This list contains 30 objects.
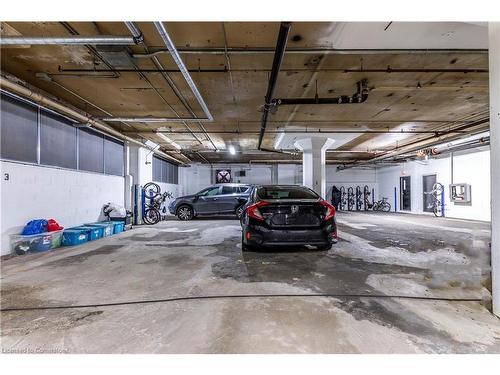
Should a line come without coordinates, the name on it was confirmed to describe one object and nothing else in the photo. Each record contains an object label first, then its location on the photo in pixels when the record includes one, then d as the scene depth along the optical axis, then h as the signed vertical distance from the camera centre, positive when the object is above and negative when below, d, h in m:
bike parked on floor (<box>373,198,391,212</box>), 16.34 -1.12
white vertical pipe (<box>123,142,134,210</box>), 8.86 +0.33
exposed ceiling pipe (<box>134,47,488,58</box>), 3.62 +1.99
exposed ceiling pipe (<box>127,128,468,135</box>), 8.07 +1.86
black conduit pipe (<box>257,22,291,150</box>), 2.71 +1.71
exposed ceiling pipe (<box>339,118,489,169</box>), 7.33 +1.74
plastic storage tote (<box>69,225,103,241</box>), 5.73 -0.98
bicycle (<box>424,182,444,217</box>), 11.87 -0.50
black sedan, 3.77 -0.52
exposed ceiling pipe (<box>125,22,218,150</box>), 2.67 +2.01
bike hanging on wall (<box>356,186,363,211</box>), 17.09 -0.76
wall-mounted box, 10.38 -0.19
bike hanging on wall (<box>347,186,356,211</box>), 17.22 -0.74
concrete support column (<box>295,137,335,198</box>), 9.35 +0.96
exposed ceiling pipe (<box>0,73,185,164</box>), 4.01 +1.65
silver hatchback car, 10.23 -0.52
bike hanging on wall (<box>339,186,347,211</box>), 17.25 -0.76
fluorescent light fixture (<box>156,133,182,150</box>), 9.05 +1.91
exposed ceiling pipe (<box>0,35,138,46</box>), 2.86 +1.74
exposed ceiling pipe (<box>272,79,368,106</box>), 4.82 +1.77
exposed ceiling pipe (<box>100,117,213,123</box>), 6.00 +1.67
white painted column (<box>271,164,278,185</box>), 17.09 +1.02
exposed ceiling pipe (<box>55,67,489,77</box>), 4.25 +2.01
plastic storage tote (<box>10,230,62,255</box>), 4.49 -0.97
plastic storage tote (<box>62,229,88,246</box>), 5.28 -1.01
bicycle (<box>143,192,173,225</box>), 9.13 -0.90
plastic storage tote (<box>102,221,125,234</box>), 6.85 -1.01
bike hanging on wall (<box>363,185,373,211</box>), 16.89 -0.72
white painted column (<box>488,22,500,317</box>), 2.21 +0.31
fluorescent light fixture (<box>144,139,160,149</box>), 9.17 +1.70
